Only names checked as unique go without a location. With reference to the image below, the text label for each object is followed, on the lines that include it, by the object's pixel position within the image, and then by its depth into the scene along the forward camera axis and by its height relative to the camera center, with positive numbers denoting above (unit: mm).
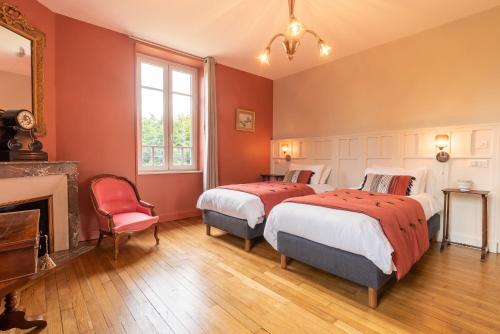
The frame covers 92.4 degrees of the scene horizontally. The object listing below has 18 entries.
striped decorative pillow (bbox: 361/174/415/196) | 3090 -309
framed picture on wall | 4964 +841
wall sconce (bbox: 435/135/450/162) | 3095 +211
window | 4035 +775
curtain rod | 3621 +1817
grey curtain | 4312 +520
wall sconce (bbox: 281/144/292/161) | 5137 +193
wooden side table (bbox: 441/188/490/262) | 2747 -682
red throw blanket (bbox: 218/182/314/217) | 3002 -420
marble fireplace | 2309 -348
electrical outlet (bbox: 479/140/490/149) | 2908 +218
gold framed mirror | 2379 +1013
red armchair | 2748 -644
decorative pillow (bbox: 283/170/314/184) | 4164 -284
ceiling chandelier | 2160 +1158
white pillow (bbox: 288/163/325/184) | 4171 -172
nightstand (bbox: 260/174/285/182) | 4995 -370
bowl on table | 2916 -284
